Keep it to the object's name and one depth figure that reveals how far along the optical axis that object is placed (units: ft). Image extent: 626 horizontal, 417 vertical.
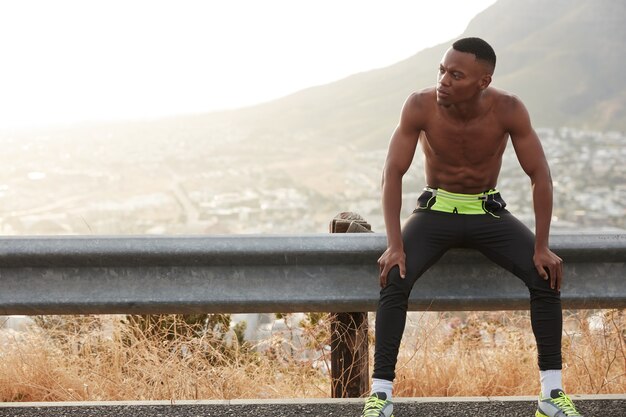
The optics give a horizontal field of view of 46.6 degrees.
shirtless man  10.29
